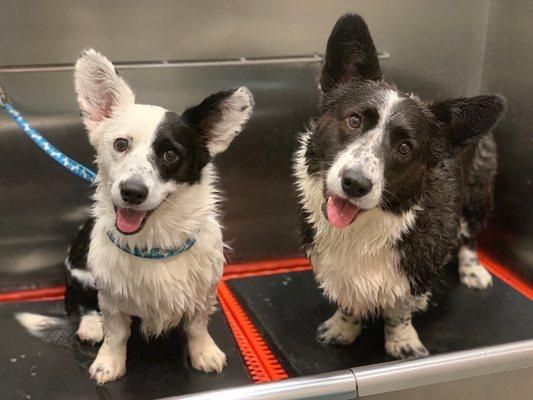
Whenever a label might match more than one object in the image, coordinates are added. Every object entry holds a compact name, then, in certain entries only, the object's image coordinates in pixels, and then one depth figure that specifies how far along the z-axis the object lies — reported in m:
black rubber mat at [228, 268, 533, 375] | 1.80
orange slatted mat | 1.74
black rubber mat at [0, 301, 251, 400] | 1.58
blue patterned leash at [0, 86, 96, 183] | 1.71
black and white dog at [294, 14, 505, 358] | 1.43
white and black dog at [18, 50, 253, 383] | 1.36
